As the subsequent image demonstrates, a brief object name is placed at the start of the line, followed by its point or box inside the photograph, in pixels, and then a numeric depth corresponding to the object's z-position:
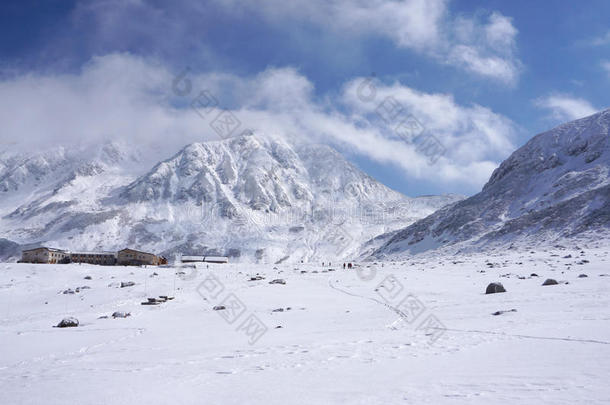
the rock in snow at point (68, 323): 21.47
